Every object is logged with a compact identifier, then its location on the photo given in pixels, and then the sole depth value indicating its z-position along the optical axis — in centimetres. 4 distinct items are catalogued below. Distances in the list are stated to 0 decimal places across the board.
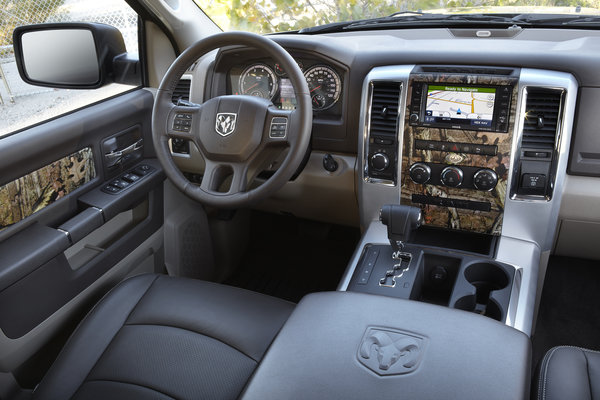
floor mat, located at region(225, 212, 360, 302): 255
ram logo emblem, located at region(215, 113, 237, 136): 158
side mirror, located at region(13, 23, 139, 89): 189
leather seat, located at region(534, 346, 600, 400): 103
